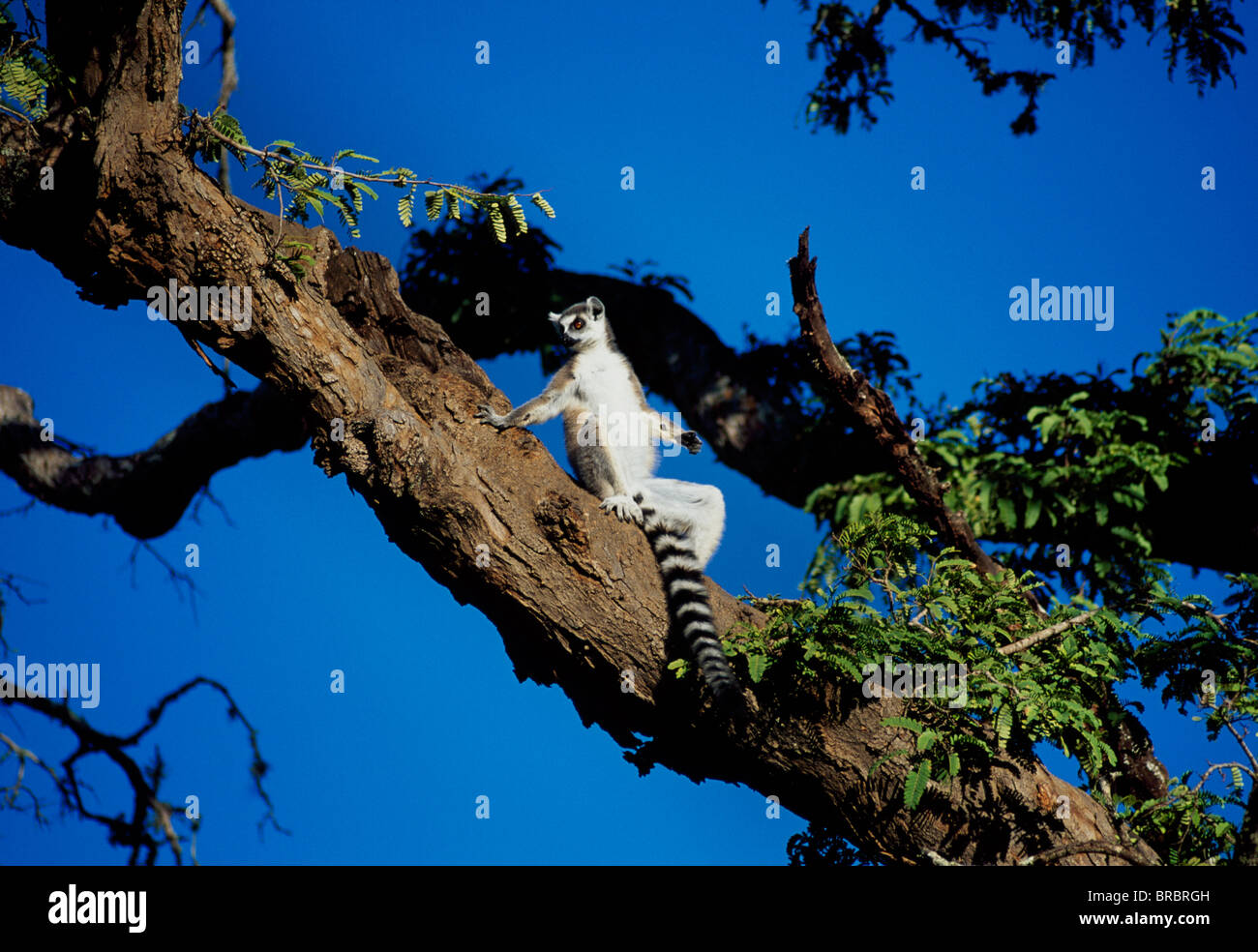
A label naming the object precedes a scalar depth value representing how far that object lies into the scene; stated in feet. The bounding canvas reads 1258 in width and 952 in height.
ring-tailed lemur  14.55
